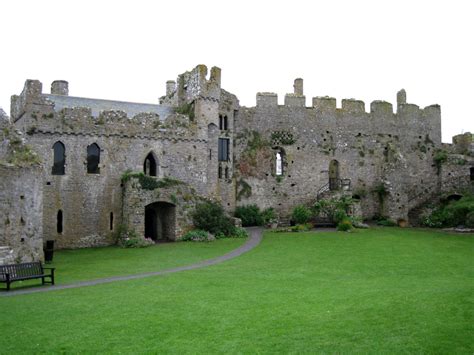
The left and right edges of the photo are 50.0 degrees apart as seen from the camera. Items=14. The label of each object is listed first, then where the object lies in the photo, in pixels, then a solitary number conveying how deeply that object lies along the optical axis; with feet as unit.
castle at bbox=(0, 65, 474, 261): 98.78
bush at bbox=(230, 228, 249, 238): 104.53
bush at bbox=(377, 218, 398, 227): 129.08
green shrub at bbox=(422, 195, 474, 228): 114.62
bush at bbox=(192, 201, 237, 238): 104.58
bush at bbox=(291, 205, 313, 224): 117.80
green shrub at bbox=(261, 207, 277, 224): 123.95
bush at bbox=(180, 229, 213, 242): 100.07
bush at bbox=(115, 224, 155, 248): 96.22
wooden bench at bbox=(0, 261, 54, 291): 55.83
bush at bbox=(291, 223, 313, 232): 110.52
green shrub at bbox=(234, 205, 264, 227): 122.01
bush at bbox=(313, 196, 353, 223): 118.01
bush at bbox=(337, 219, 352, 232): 109.81
